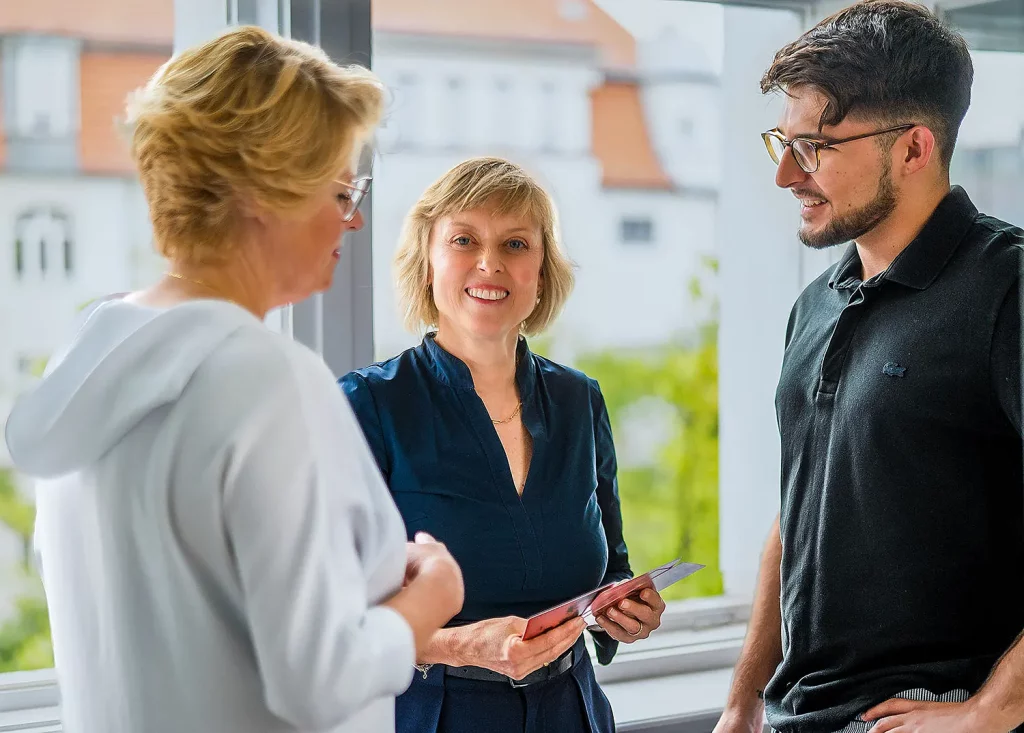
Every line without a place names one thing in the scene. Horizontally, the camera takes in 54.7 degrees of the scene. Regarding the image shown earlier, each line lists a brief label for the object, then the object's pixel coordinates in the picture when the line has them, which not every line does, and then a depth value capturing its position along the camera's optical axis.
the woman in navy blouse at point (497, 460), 1.73
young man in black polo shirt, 1.48
